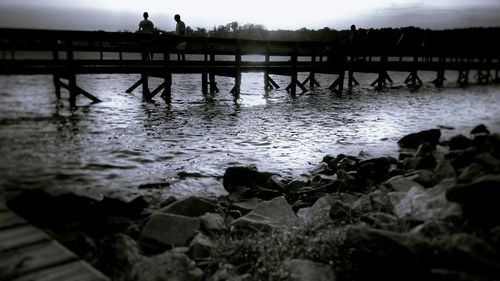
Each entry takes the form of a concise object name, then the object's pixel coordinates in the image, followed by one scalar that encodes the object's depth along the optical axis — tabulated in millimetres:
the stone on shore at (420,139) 8297
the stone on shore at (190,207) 4660
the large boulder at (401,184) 5102
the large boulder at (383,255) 3133
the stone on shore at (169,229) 3971
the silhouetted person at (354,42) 20062
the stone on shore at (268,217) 4255
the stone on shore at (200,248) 3658
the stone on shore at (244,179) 5902
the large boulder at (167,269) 3162
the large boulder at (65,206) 4379
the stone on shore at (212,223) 4203
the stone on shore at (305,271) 3145
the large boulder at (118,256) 3314
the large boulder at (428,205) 3775
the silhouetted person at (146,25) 17312
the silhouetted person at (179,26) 16891
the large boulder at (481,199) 3459
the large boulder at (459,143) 6633
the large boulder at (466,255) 2988
